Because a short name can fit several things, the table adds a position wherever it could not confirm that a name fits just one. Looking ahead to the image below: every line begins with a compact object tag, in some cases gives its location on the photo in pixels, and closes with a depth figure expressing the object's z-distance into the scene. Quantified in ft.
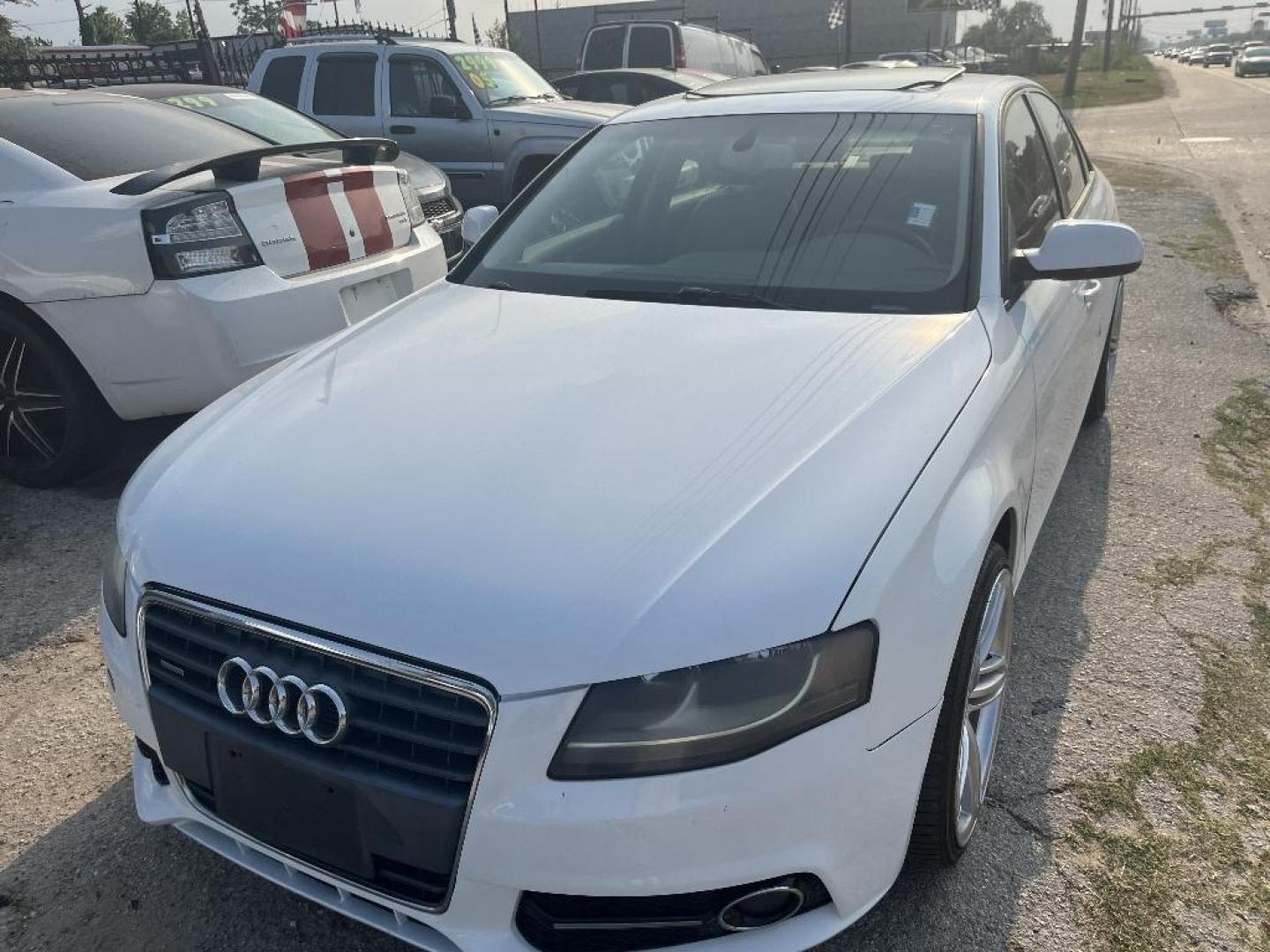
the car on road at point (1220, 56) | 222.28
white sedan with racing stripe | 12.25
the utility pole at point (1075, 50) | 99.86
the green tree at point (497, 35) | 159.43
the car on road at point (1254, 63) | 139.33
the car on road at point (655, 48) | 47.67
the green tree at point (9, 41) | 89.03
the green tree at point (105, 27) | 157.38
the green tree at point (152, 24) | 150.10
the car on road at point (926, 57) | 101.21
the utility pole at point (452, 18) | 89.56
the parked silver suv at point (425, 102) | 29.12
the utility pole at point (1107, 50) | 160.97
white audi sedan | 5.16
